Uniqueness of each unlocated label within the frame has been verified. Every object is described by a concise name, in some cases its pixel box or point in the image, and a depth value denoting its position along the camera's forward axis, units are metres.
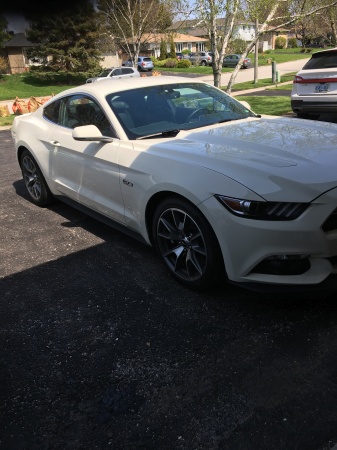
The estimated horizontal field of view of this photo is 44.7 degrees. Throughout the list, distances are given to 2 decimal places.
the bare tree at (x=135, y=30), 23.15
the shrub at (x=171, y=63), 49.21
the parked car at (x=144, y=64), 42.50
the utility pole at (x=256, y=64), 22.18
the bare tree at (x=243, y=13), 9.48
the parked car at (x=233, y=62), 45.07
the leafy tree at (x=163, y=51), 55.35
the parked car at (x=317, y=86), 8.52
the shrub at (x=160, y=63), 51.06
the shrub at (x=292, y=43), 82.21
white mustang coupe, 2.48
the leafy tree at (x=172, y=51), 55.83
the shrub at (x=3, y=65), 27.75
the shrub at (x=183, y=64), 48.34
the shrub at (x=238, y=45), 11.50
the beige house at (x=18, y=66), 35.80
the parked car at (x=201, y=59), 51.78
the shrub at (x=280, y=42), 80.25
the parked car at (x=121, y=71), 26.81
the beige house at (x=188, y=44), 71.90
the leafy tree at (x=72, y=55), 27.67
